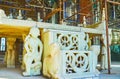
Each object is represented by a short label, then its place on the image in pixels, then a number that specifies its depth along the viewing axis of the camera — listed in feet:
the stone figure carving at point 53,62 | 11.23
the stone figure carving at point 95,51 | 12.61
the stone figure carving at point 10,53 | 16.71
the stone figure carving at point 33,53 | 12.05
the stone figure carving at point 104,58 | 16.87
